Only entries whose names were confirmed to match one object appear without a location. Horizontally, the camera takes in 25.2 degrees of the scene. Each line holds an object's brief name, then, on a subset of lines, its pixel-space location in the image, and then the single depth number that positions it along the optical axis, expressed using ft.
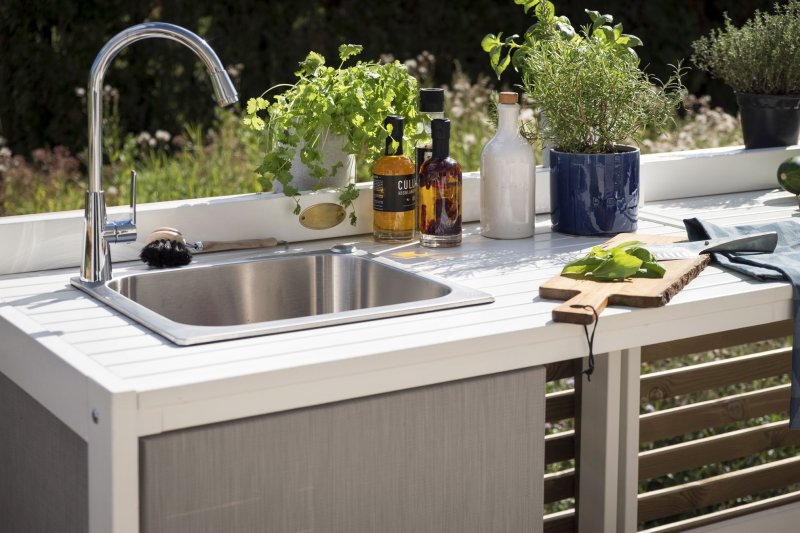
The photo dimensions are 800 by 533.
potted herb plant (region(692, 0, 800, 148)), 13.95
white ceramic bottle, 11.33
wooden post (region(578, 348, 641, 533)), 11.00
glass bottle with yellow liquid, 11.18
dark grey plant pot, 14.24
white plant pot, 11.73
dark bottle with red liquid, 11.09
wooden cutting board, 8.69
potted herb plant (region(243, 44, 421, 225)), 11.44
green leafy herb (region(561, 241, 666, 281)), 9.61
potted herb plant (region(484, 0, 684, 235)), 11.43
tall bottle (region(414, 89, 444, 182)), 11.44
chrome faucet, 9.49
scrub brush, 10.42
